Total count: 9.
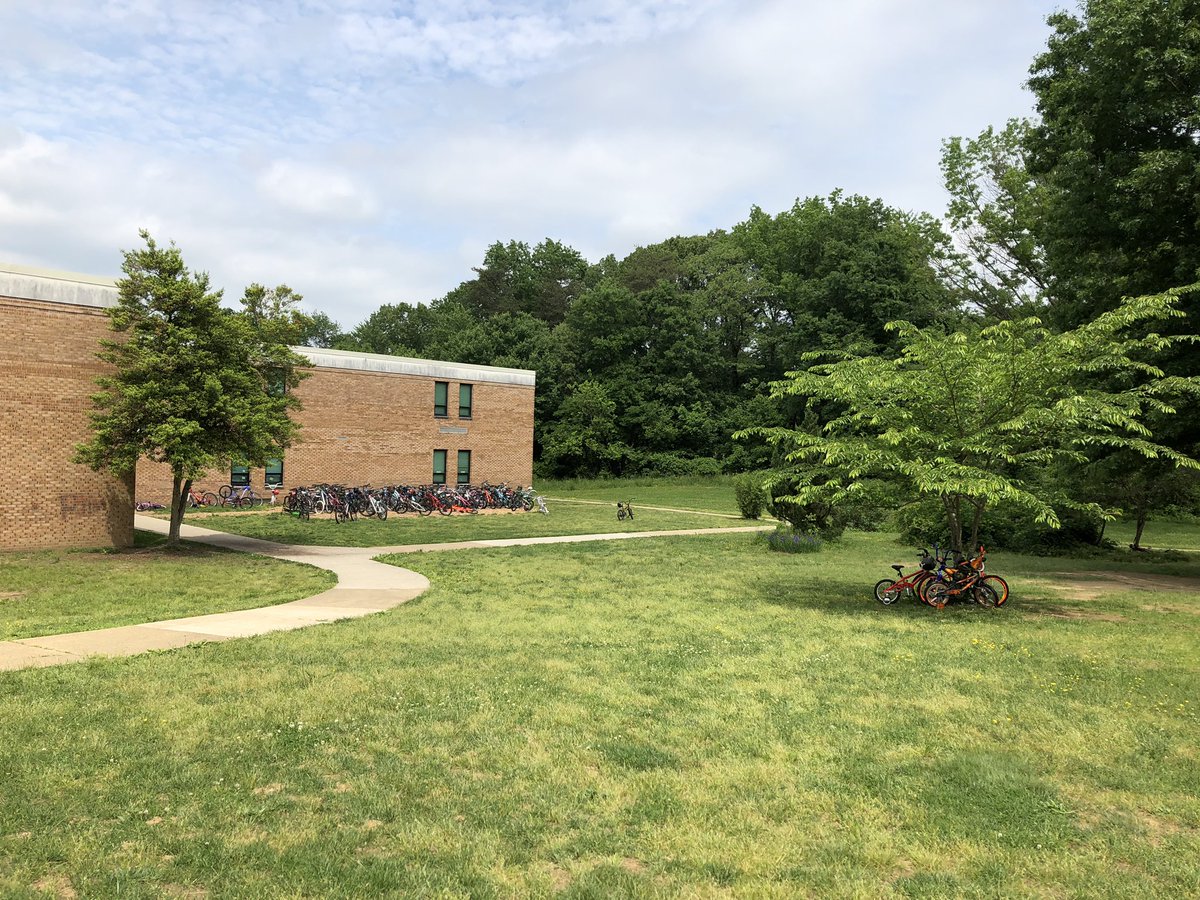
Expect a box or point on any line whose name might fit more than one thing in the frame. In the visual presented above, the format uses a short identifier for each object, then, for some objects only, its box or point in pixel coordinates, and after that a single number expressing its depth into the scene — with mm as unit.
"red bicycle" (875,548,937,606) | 12164
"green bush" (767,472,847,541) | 22312
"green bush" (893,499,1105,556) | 21359
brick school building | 17047
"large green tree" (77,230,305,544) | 16203
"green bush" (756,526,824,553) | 20047
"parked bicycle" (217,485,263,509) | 31625
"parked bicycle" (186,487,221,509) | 30453
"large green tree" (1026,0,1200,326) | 14781
